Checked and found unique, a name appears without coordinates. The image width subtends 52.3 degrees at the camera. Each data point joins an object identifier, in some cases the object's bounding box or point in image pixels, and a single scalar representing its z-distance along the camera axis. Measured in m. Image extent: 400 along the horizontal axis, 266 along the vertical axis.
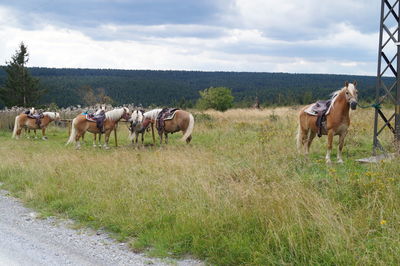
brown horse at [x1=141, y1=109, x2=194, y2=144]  15.15
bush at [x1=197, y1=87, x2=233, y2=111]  52.99
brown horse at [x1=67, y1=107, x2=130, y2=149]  16.48
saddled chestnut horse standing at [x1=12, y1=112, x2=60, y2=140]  21.53
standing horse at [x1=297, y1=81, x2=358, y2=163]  9.73
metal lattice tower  9.87
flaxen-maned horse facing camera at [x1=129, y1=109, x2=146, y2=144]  16.70
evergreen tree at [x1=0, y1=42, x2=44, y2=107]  45.44
